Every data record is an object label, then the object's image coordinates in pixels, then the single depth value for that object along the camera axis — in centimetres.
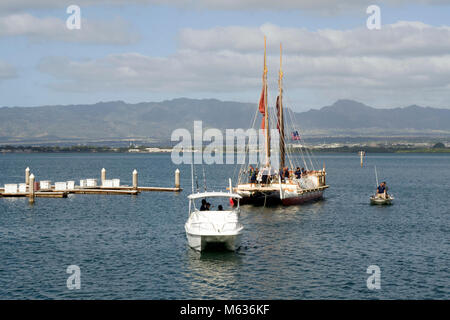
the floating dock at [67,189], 7231
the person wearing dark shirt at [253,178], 6574
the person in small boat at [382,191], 6828
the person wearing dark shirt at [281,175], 6700
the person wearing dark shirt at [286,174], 6929
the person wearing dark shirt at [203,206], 4021
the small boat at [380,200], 6806
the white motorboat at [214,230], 3769
